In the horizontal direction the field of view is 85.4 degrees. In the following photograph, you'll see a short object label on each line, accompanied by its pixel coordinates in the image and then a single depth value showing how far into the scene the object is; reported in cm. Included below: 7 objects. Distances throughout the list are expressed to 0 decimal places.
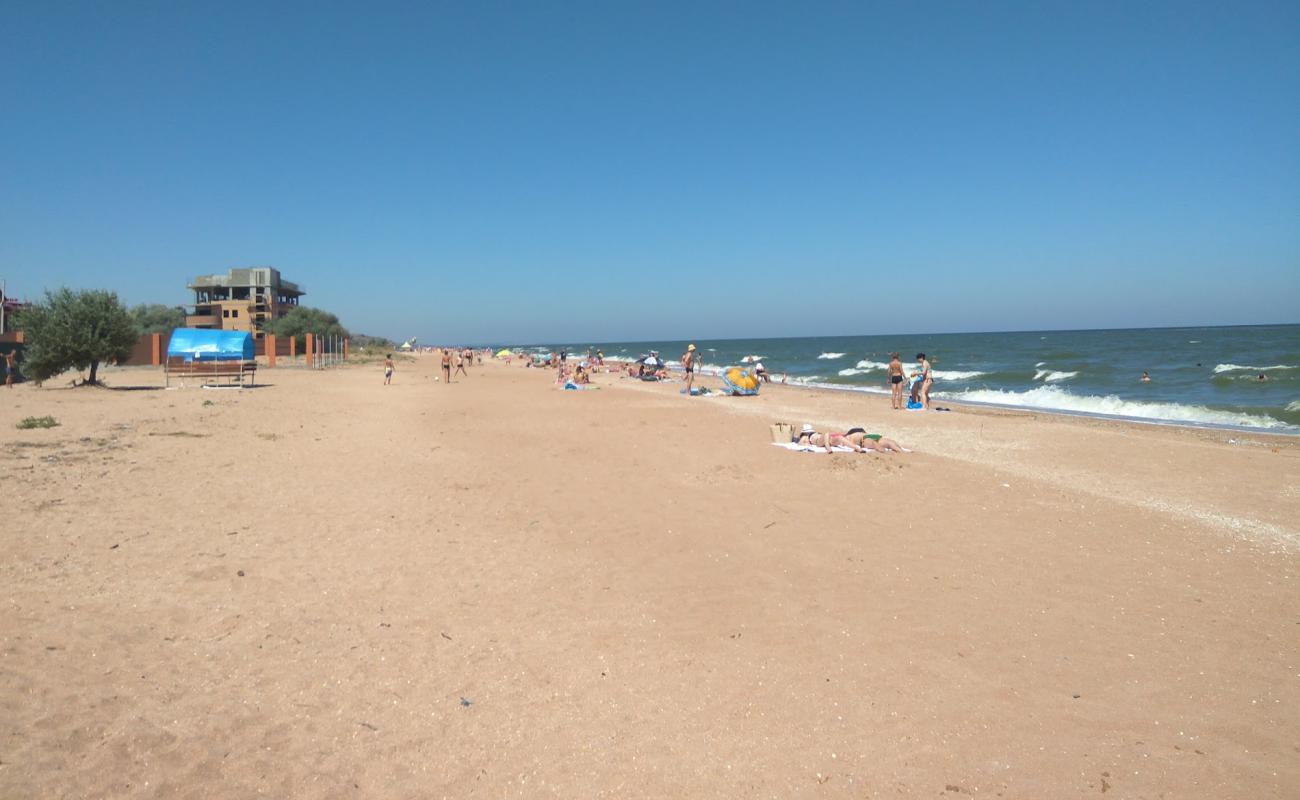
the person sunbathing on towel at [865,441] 1108
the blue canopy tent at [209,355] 2362
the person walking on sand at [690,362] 2538
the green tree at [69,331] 2067
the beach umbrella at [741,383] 2519
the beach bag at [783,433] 1209
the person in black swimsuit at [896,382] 1995
